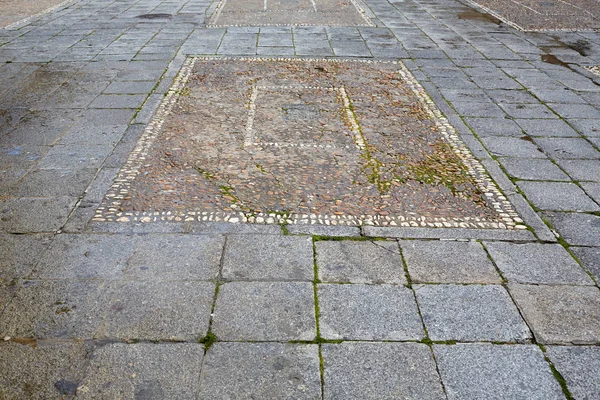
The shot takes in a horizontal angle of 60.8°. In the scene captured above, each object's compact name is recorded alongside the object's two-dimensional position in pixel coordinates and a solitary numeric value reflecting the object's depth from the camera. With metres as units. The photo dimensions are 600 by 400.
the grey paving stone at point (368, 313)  2.98
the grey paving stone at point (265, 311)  2.96
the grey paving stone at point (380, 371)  2.62
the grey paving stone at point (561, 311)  3.01
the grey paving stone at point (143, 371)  2.60
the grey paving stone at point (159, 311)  2.95
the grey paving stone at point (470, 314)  3.00
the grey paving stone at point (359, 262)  3.44
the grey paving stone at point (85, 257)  3.41
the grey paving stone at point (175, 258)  3.43
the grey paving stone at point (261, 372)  2.61
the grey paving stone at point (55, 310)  2.95
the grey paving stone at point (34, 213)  3.91
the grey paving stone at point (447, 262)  3.46
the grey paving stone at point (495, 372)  2.64
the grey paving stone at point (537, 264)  3.49
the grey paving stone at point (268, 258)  3.45
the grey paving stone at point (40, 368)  2.59
